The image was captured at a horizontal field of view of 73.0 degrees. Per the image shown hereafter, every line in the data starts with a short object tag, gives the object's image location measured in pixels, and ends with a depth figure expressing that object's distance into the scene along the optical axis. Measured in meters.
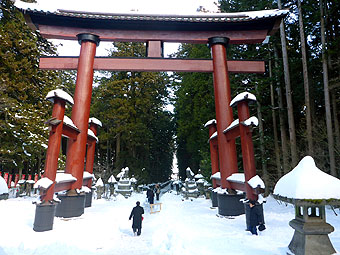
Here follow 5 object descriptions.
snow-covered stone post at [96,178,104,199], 16.31
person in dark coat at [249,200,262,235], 6.10
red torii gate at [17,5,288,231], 9.98
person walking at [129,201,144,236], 6.89
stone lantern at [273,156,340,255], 4.04
